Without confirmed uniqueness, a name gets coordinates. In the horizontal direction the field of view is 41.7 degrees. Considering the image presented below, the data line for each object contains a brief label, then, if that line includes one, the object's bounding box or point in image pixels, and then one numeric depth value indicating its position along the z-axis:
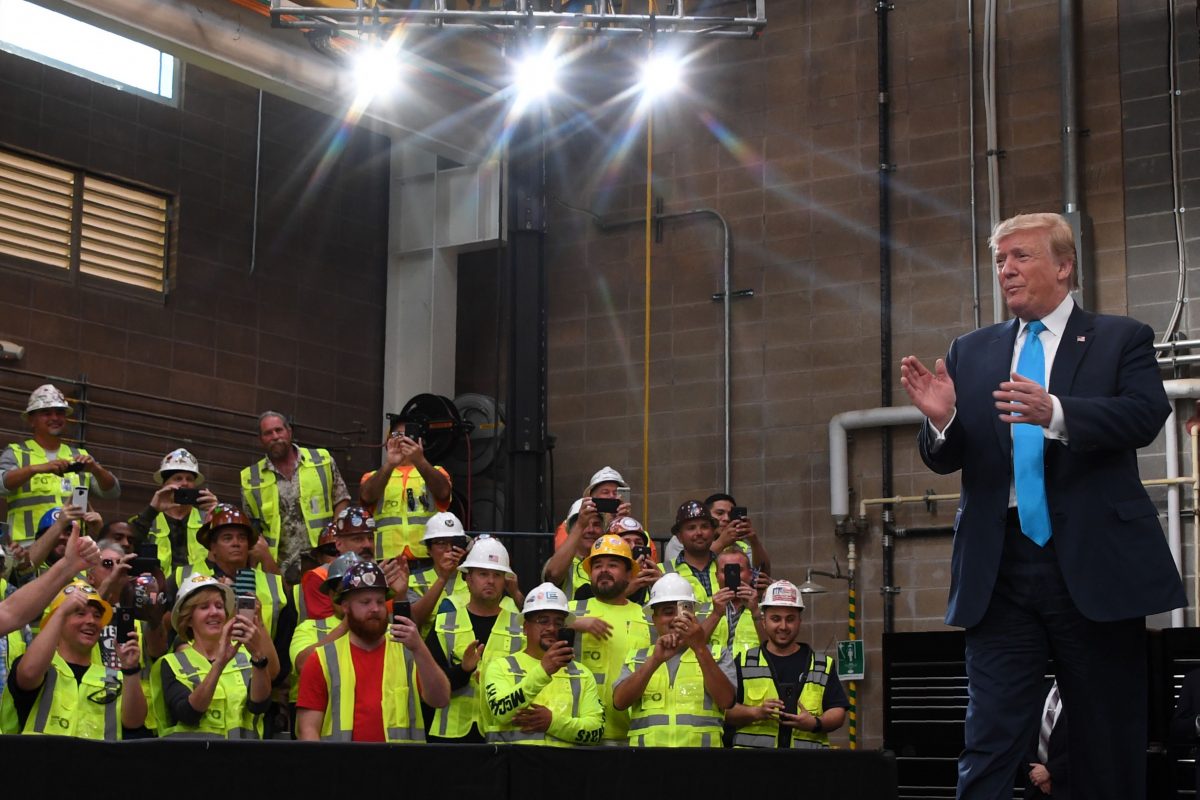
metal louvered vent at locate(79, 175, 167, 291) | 13.47
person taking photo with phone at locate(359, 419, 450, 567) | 10.63
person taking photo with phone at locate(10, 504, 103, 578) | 8.12
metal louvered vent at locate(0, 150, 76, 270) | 12.83
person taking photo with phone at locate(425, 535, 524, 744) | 7.57
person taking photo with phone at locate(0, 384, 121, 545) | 10.42
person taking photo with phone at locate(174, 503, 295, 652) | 8.59
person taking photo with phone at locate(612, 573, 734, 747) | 7.57
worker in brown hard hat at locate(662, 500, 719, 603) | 9.49
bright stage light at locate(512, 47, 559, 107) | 11.71
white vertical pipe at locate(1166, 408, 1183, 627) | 11.84
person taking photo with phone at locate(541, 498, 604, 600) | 8.95
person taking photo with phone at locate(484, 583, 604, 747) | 7.09
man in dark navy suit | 3.59
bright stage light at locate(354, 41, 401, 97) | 12.27
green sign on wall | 12.86
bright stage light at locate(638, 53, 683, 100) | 11.85
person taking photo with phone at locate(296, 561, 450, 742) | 6.80
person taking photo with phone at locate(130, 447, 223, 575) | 9.90
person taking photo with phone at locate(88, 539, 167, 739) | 7.22
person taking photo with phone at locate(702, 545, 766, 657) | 8.69
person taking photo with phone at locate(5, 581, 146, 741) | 6.49
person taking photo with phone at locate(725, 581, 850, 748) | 8.08
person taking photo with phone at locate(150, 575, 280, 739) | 6.90
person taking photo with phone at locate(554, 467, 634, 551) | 9.43
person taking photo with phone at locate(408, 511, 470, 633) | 8.36
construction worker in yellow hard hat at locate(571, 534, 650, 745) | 8.15
